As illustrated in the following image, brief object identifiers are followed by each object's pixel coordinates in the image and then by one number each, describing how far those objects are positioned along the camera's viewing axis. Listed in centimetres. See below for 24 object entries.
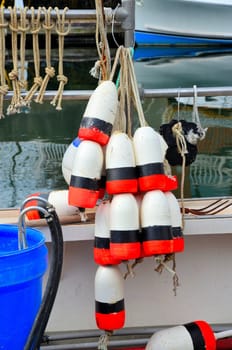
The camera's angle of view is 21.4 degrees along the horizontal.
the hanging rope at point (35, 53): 214
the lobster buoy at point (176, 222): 200
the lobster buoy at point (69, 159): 223
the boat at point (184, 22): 1803
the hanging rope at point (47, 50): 214
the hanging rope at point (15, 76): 214
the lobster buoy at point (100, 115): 198
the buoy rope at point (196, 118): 225
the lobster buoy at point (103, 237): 200
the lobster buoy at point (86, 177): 194
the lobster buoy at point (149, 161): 194
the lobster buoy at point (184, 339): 217
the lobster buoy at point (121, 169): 192
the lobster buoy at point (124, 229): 189
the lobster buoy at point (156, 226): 190
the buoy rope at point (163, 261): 201
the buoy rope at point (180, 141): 222
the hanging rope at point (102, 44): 209
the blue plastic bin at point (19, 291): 162
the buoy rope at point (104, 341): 214
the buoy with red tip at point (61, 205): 222
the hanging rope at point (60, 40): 215
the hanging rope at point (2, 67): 211
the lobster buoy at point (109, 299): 203
